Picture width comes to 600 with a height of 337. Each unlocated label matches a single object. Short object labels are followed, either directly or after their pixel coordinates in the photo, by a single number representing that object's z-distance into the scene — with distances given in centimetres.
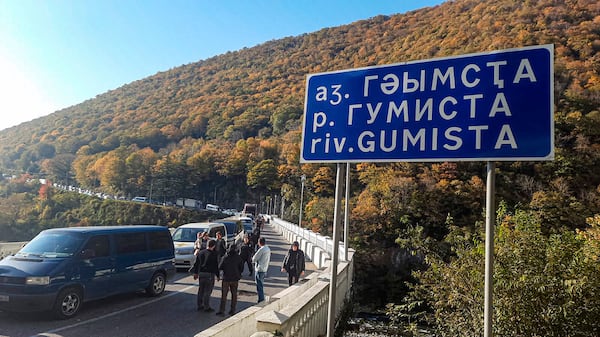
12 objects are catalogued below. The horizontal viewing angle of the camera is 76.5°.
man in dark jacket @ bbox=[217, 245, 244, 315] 840
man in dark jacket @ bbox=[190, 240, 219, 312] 859
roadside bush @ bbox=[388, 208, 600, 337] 438
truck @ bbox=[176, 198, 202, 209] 9556
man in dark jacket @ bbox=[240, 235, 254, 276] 998
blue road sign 241
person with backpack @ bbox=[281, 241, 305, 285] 1070
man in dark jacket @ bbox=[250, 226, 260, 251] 1728
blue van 716
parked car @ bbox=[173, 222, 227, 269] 1366
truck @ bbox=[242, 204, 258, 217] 6110
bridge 420
